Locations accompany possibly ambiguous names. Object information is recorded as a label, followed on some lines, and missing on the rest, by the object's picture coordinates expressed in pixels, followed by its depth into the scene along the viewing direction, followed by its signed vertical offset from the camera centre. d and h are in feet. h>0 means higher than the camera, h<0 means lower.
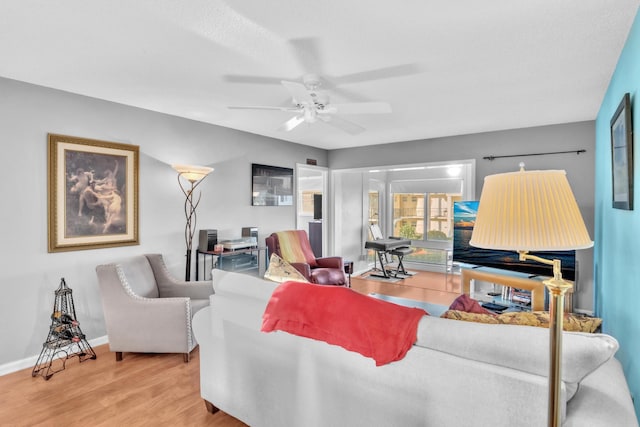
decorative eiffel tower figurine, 9.39 -3.52
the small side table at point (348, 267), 16.58 -2.61
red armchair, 14.24 -2.07
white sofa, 3.74 -2.11
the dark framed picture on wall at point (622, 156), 6.24 +1.13
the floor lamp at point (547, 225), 3.14 -0.12
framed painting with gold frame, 10.23 +0.57
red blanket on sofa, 4.63 -1.54
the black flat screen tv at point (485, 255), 12.69 -1.71
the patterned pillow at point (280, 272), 8.25 -1.48
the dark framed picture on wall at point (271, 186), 16.34 +1.30
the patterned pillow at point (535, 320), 4.54 -1.44
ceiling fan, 8.42 +2.71
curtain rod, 13.90 +2.47
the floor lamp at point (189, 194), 12.01 +0.67
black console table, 13.66 -2.01
